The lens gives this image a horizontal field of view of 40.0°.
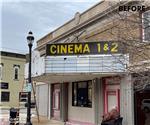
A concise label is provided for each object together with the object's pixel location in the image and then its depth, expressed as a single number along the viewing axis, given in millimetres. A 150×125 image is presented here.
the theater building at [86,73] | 10676
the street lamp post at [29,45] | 11077
